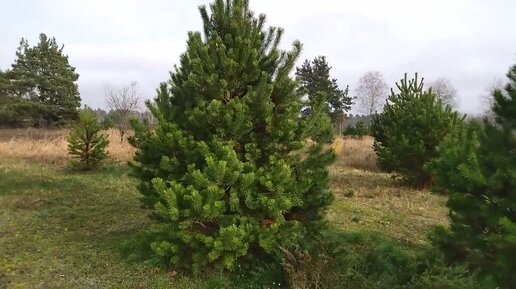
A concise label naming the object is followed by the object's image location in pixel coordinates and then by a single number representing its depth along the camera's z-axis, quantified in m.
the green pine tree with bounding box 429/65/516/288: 3.53
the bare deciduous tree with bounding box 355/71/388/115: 66.81
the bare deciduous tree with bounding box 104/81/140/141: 36.57
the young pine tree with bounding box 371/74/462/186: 12.72
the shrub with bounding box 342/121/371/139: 31.73
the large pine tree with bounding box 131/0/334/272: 5.23
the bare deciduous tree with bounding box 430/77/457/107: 67.75
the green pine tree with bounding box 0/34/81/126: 30.52
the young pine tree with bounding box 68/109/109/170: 15.16
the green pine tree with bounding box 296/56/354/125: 38.35
